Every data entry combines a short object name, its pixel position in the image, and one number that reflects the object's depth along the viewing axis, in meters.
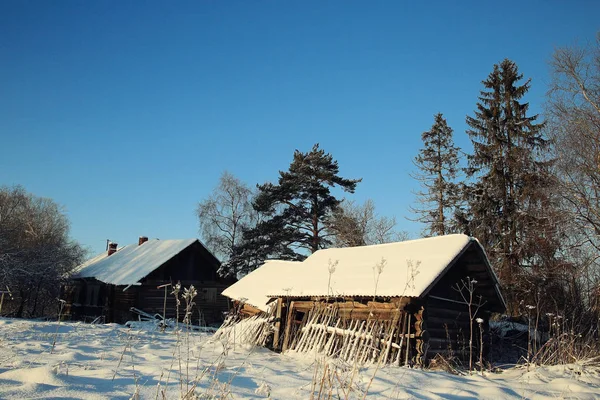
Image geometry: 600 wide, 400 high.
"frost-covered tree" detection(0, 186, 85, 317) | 24.86
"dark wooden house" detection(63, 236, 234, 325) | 24.55
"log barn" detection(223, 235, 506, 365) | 10.55
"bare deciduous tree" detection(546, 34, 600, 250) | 15.85
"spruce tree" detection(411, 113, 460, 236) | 25.86
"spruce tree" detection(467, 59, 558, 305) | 20.06
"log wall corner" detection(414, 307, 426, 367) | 10.23
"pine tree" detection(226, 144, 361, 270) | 29.75
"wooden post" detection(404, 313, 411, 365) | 10.10
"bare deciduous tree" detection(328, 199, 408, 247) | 30.06
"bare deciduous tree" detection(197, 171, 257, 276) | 35.12
